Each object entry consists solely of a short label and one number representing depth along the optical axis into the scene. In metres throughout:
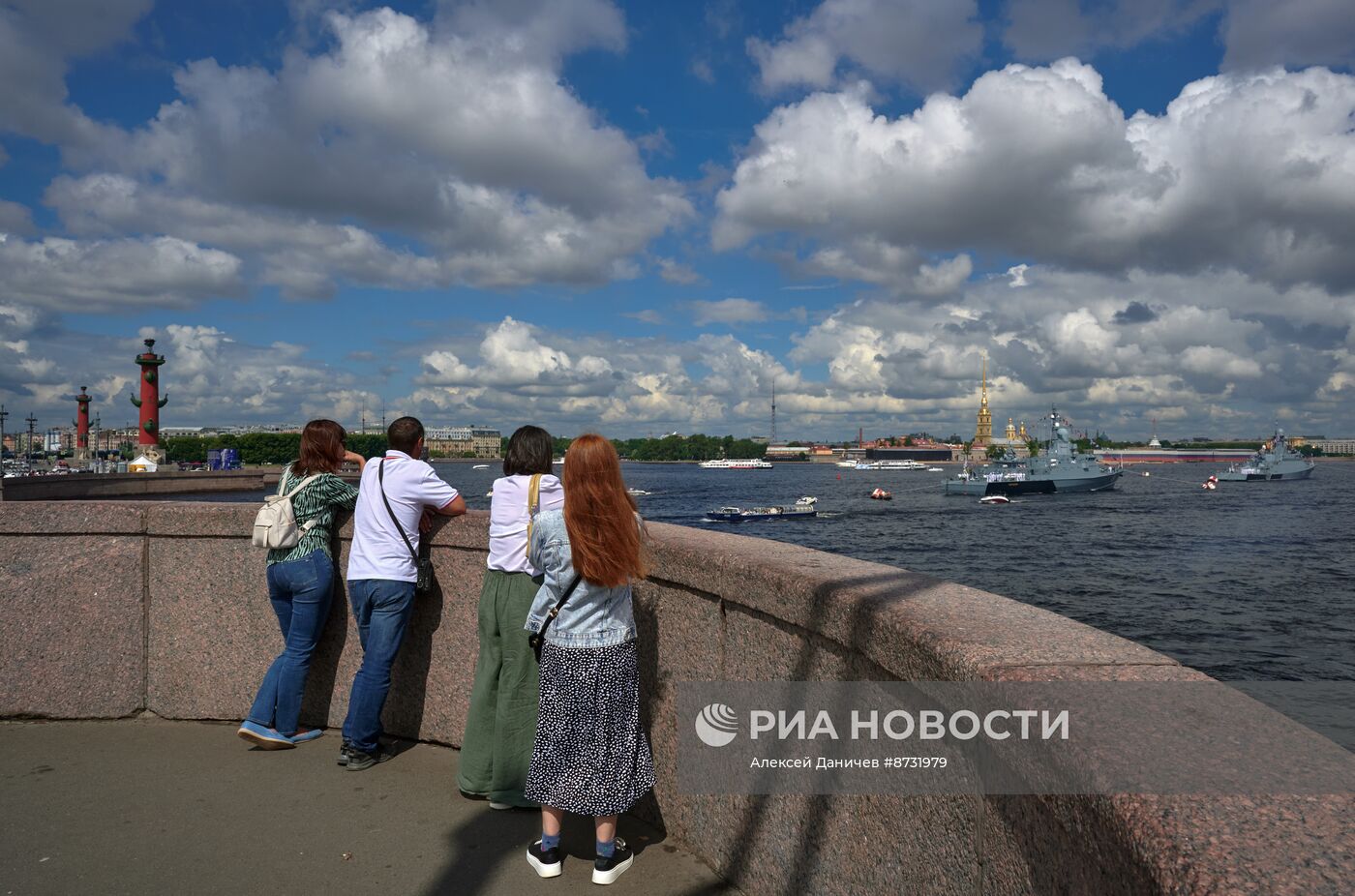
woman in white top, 3.04
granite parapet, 1.19
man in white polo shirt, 3.43
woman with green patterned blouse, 3.61
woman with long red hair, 2.57
